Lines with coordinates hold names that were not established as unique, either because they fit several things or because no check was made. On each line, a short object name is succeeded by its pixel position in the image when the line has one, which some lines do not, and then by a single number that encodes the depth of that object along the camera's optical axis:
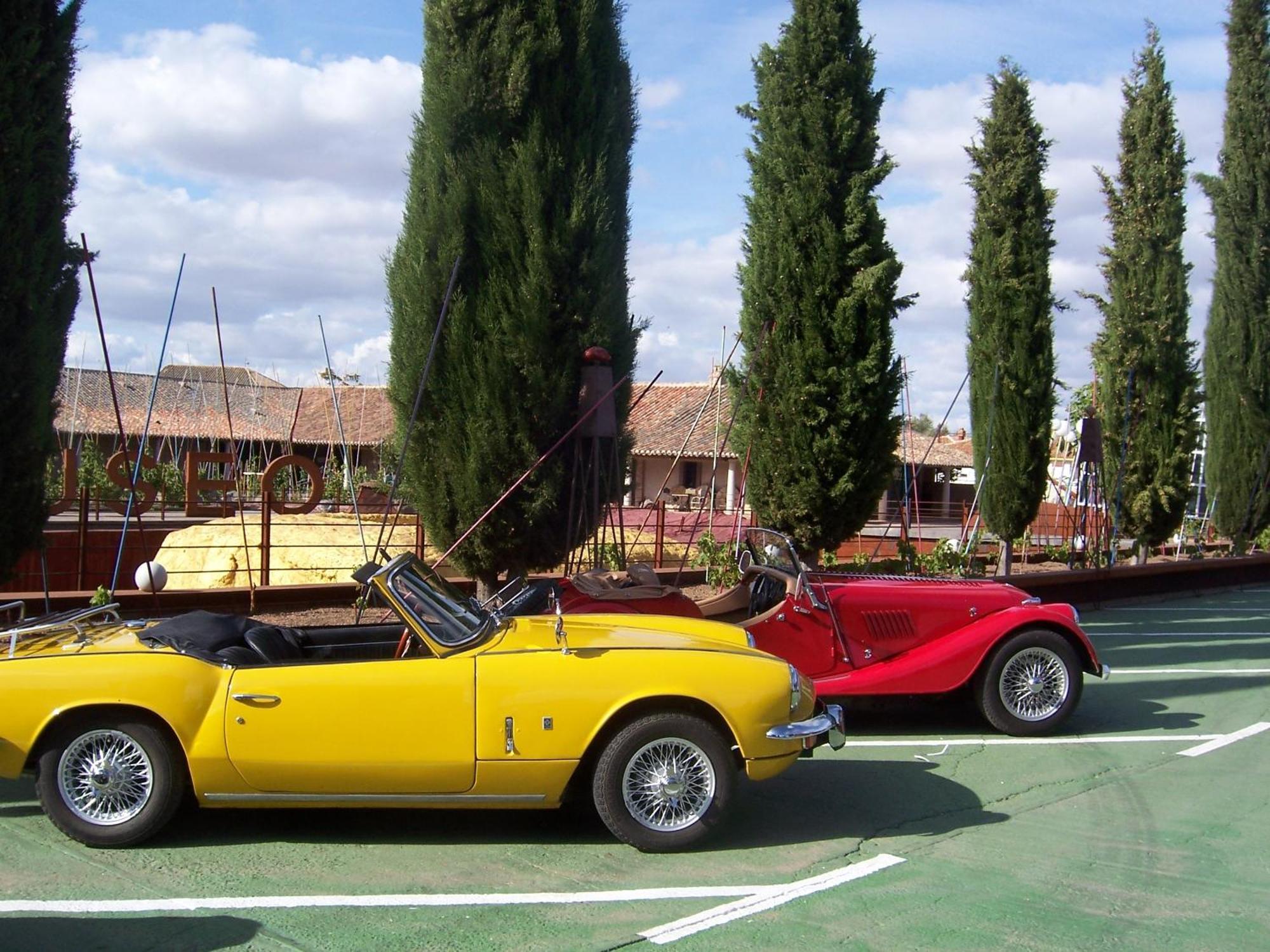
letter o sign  14.59
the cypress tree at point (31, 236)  7.69
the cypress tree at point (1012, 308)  16.78
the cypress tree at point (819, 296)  12.97
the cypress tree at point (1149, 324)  20.22
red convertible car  7.87
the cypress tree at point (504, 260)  10.00
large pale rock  16.41
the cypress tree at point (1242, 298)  22.70
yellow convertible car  5.25
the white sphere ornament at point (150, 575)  9.90
